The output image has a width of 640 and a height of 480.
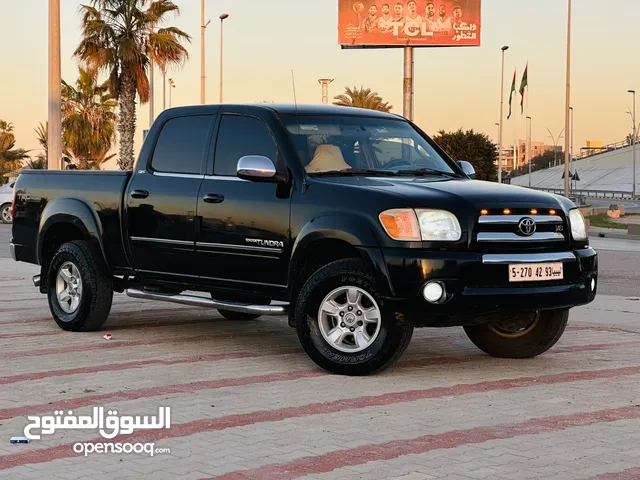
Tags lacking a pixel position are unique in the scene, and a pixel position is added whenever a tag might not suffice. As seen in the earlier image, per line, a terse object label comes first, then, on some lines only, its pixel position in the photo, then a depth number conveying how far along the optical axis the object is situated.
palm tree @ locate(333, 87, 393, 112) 68.81
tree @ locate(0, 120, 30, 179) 77.38
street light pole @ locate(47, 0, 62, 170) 17.27
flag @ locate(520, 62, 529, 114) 68.56
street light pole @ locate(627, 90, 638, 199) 108.03
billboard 53.88
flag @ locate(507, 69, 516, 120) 74.62
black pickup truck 7.89
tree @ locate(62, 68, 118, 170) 54.59
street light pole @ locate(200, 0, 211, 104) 51.03
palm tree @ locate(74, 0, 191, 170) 42.47
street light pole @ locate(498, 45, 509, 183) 79.46
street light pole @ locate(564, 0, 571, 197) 51.38
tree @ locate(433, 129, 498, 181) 69.19
